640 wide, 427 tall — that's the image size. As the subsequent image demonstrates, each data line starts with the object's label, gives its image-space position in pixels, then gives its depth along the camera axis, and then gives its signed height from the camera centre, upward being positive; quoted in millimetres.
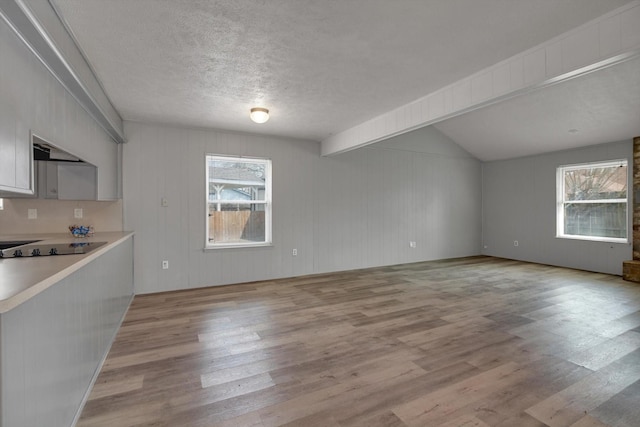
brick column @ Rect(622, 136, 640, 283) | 5156 -144
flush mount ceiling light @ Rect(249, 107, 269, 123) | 3687 +1213
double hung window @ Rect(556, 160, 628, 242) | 5672 +221
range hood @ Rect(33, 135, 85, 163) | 2295 +517
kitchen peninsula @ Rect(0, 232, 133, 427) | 1100 -602
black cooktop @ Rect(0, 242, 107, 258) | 2074 -284
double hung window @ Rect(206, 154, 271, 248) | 4957 +190
